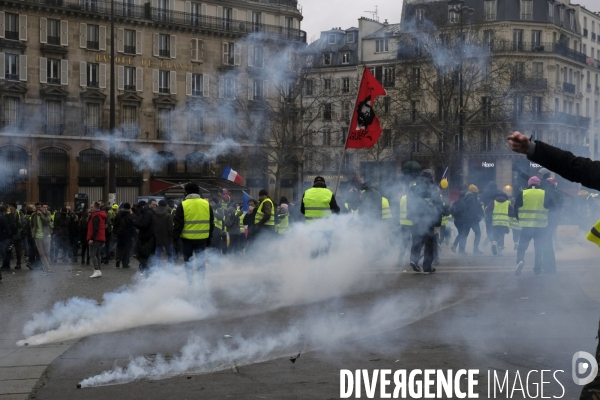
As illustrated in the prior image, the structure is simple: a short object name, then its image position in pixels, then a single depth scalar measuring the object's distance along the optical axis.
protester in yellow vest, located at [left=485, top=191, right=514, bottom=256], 20.02
